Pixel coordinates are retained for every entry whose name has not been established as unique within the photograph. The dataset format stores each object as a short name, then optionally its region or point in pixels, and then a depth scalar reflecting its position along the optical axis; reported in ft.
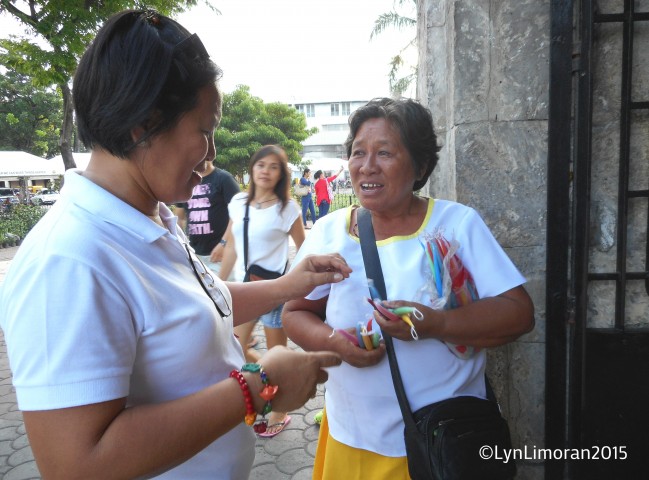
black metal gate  7.18
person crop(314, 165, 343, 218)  49.11
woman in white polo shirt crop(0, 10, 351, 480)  2.89
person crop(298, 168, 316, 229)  50.31
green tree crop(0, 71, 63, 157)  122.42
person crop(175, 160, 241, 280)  14.57
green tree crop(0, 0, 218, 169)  25.67
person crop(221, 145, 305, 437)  12.91
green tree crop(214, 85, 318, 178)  86.38
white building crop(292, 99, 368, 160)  206.08
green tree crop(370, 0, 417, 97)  62.44
